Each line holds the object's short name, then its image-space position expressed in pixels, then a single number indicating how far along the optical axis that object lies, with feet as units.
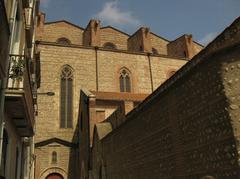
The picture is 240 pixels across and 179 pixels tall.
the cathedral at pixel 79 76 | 76.02
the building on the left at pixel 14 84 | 20.47
